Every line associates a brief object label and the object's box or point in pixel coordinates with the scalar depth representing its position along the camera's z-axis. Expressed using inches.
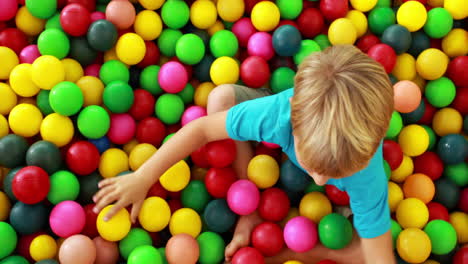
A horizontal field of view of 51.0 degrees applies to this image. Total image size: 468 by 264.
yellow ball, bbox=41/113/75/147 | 45.0
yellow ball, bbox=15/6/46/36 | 50.9
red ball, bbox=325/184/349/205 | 46.2
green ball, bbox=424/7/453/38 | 52.0
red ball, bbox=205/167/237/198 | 46.4
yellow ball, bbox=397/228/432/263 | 43.3
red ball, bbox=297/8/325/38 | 53.1
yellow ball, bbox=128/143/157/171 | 46.4
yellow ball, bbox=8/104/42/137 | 45.4
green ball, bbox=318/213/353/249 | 43.4
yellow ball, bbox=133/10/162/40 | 51.5
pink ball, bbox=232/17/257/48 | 53.4
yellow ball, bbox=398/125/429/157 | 49.4
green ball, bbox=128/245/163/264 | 40.6
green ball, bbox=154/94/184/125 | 50.2
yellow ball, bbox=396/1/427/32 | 51.8
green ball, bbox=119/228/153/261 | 43.7
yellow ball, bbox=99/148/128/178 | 46.6
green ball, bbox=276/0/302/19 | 52.8
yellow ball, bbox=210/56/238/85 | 49.9
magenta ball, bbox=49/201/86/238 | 42.3
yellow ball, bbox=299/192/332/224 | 46.1
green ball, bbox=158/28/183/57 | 52.6
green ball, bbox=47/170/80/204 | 43.6
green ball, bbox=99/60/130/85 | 49.3
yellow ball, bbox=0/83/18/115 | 47.1
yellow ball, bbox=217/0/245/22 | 52.8
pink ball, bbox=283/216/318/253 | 44.0
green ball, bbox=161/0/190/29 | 52.1
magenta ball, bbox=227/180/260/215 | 44.8
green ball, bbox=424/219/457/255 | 44.8
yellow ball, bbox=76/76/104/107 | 47.9
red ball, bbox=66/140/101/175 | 44.9
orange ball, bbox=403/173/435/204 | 48.3
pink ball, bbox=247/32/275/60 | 51.5
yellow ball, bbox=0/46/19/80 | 48.1
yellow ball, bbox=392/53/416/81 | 52.2
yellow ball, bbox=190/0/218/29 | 52.4
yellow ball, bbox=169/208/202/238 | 45.0
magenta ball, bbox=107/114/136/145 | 48.3
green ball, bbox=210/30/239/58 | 51.7
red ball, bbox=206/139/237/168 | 45.6
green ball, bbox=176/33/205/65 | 50.6
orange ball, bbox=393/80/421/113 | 47.9
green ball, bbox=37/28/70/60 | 47.6
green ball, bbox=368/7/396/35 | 53.2
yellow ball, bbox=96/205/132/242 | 42.2
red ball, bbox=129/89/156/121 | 50.1
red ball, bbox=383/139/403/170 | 47.3
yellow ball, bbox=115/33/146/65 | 49.2
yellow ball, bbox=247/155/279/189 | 46.3
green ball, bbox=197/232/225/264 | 44.6
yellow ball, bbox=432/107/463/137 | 51.4
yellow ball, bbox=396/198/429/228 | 46.2
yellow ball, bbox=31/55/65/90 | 45.6
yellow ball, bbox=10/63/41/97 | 46.8
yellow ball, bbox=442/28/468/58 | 52.7
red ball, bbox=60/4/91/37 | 48.2
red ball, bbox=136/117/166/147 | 49.3
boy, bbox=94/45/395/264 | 29.2
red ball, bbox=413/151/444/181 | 50.2
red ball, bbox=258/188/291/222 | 46.1
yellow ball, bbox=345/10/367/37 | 53.8
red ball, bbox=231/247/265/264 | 42.6
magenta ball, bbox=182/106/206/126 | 49.3
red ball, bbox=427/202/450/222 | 47.5
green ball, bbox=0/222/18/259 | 41.2
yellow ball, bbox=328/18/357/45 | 51.3
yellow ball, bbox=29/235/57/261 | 42.1
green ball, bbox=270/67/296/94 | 50.5
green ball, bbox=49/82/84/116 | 44.8
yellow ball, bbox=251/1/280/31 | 51.8
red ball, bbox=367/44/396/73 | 49.9
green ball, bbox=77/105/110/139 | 45.9
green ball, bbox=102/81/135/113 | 47.4
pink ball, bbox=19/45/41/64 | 49.1
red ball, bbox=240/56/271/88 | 50.1
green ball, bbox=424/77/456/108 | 51.1
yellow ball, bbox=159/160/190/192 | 45.4
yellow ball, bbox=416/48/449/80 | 50.8
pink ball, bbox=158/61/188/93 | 49.4
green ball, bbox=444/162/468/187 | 50.3
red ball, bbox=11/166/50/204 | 41.2
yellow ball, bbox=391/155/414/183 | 49.1
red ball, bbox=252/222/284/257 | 44.6
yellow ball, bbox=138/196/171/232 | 44.0
